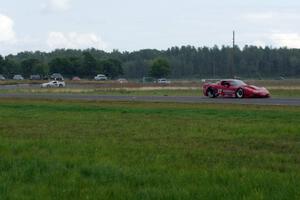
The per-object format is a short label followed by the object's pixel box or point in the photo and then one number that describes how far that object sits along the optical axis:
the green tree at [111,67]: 162.88
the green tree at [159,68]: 156.25
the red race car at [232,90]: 39.91
